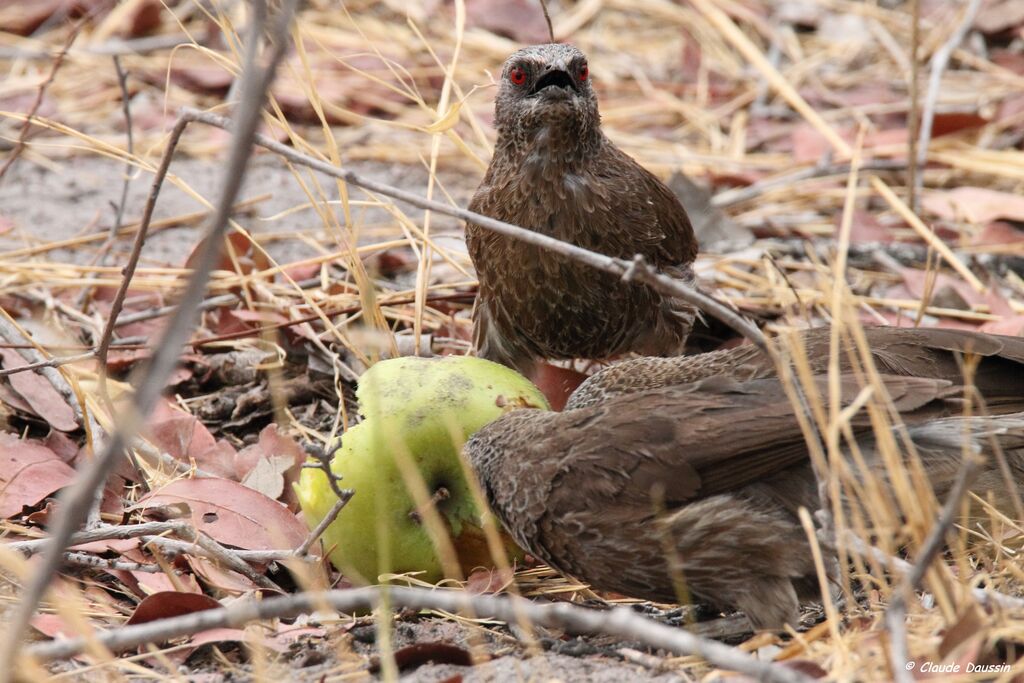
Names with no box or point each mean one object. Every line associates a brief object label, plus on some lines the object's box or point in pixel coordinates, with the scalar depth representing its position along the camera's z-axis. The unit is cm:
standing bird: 792
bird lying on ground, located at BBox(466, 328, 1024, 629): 561
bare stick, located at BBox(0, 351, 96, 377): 652
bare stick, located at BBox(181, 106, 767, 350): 488
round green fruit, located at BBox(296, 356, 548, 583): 627
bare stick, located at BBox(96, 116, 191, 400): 610
